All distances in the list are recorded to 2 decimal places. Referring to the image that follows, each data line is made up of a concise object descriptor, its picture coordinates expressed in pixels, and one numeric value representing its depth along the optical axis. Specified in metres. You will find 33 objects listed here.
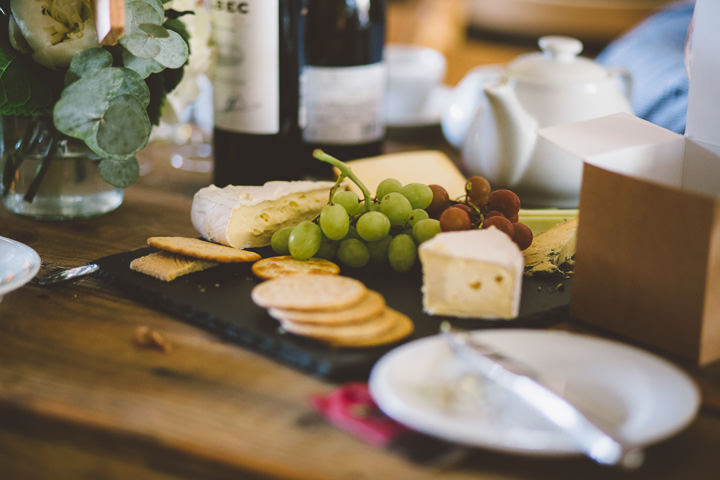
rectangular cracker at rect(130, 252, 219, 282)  0.90
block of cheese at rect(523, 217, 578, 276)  0.93
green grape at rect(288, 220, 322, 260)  0.92
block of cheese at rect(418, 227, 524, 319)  0.85
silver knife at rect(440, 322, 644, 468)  0.72
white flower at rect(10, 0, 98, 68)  0.94
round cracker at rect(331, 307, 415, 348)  0.82
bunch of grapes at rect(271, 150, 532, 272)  0.92
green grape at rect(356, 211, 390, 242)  0.92
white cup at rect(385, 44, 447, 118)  1.31
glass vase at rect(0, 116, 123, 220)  1.00
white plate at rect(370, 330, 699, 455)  0.73
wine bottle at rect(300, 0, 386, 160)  1.13
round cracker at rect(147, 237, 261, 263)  0.91
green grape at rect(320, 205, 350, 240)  0.92
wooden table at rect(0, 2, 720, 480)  0.74
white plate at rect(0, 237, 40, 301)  0.86
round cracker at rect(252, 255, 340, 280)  0.90
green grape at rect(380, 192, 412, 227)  0.93
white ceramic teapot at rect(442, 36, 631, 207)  1.05
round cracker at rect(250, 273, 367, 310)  0.83
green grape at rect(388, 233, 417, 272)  0.92
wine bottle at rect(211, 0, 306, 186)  1.06
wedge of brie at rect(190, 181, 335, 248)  0.96
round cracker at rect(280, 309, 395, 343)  0.82
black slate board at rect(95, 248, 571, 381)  0.81
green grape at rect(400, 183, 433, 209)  0.95
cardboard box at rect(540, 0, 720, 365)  0.81
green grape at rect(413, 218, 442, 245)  0.91
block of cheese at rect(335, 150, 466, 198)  1.06
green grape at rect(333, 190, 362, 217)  0.94
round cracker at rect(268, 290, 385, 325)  0.83
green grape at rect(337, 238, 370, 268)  0.93
